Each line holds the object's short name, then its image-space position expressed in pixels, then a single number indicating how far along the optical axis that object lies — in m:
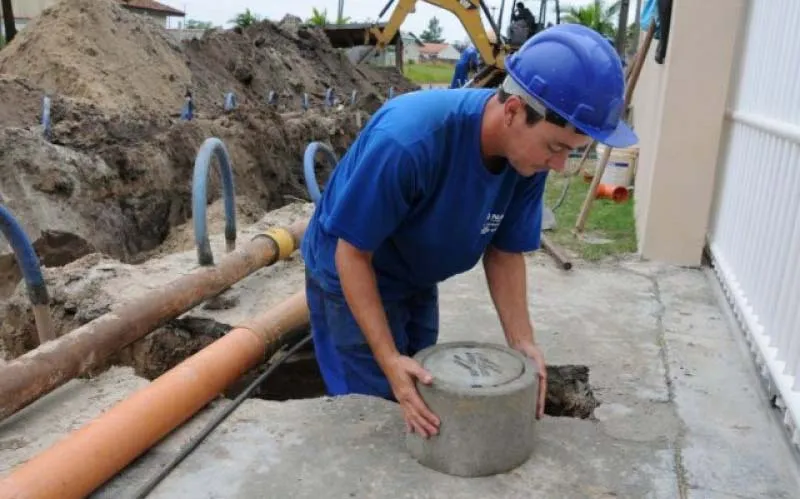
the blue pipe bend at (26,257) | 2.92
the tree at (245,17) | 43.06
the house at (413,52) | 77.11
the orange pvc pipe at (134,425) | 2.09
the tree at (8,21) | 15.30
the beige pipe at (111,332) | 2.63
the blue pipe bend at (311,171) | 4.80
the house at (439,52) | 88.26
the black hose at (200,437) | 2.28
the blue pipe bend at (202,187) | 3.85
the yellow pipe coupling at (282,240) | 4.52
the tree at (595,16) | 37.69
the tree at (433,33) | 103.88
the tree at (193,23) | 54.97
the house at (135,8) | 38.97
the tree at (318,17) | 40.69
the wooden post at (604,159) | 6.09
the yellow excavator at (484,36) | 13.69
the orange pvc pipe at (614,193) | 7.99
